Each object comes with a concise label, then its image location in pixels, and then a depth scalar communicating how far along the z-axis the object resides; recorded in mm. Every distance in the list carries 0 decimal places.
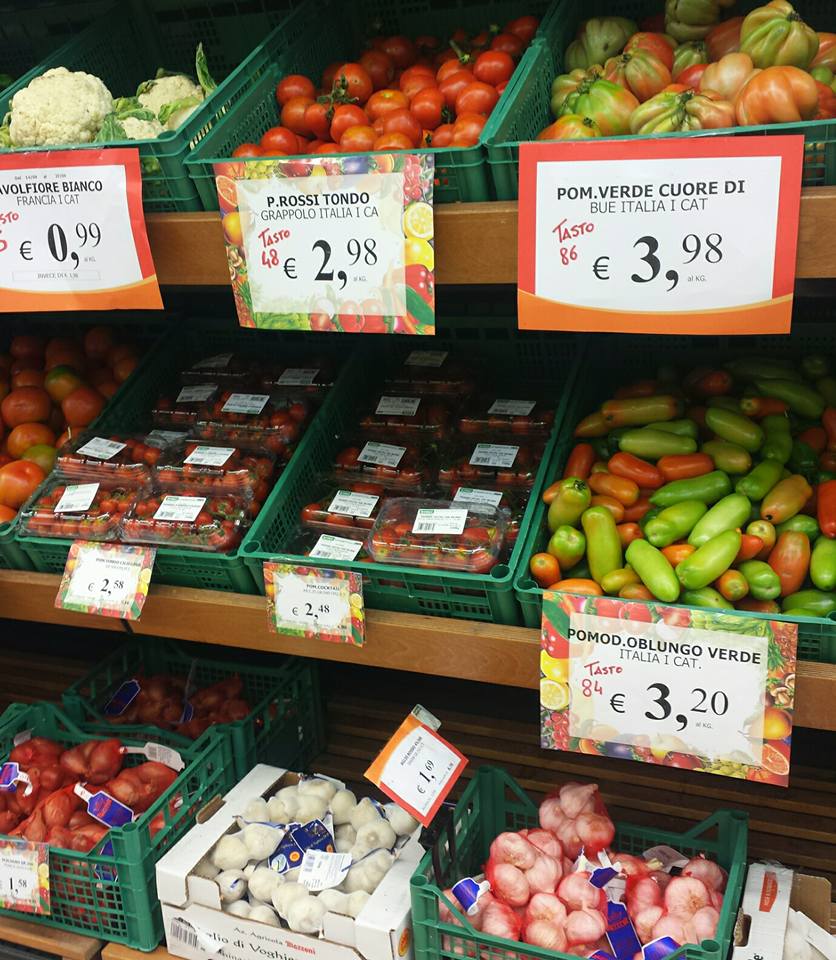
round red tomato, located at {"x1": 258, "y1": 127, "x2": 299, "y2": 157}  1518
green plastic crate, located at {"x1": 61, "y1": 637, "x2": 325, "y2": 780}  1828
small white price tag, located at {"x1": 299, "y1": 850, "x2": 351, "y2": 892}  1446
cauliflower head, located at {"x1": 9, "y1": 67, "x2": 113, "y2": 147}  1526
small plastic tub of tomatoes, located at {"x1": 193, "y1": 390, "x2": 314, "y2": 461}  1851
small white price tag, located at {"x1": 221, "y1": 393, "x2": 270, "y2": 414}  1921
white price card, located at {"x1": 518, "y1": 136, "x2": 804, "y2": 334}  1038
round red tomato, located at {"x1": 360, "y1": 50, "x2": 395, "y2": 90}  1668
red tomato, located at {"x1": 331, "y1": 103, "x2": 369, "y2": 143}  1518
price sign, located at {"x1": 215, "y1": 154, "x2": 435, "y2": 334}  1207
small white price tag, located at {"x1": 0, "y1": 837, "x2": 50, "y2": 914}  1521
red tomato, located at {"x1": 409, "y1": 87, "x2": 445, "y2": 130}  1506
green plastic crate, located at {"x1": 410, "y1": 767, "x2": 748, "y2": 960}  1284
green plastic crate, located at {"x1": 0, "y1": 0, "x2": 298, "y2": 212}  1872
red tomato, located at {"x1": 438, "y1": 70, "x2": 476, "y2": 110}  1524
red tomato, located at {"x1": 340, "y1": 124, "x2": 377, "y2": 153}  1439
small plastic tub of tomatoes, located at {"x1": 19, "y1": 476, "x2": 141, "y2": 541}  1676
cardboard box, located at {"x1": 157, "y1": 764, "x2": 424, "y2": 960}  1350
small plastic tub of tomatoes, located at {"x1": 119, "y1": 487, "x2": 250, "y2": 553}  1586
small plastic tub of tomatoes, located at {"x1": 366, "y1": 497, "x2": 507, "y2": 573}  1452
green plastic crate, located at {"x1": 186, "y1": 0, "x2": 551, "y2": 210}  1429
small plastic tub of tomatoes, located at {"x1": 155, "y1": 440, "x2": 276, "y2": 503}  1721
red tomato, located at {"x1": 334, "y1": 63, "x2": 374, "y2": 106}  1605
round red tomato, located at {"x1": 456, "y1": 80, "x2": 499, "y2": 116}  1483
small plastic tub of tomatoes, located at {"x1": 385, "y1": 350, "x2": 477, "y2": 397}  1896
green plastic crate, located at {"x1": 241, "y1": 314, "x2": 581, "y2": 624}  1400
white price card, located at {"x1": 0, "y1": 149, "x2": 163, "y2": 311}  1348
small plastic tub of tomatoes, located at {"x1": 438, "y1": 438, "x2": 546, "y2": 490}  1678
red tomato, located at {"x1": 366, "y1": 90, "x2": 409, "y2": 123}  1543
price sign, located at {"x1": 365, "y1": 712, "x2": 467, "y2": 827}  1412
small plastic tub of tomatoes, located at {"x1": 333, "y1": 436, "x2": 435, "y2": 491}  1732
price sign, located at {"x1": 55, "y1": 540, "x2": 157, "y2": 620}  1530
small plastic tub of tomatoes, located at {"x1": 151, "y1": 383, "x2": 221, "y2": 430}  1989
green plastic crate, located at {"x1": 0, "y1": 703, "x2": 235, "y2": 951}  1498
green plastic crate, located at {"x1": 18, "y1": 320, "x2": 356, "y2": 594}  1566
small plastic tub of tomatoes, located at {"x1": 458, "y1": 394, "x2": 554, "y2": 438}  1790
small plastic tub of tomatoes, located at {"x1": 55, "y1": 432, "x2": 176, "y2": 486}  1823
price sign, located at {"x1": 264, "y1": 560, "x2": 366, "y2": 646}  1417
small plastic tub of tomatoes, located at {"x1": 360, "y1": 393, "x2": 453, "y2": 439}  1831
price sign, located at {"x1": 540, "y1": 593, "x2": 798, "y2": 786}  1185
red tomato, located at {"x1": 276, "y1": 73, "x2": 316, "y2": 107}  1600
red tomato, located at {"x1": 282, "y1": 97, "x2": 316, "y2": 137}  1572
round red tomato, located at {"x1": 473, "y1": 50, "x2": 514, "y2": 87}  1533
